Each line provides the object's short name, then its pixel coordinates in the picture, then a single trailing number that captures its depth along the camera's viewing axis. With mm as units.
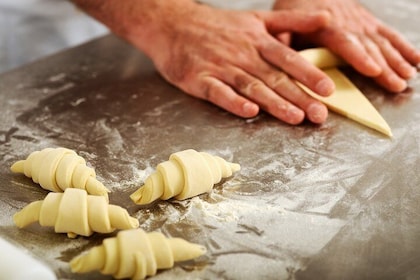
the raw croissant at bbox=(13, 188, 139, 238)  1047
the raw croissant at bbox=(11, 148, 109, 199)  1157
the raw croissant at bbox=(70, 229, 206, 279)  956
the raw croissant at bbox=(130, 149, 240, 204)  1140
